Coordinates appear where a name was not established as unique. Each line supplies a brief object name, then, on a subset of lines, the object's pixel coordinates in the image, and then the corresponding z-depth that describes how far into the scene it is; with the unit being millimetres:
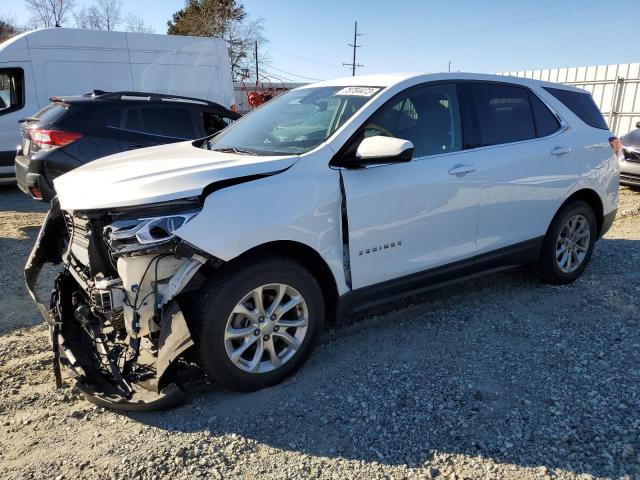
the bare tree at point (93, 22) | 41938
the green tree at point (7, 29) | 43125
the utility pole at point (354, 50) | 56625
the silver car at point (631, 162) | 9294
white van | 9195
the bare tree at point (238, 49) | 40297
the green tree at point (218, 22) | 39344
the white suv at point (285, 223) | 2752
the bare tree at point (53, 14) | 40438
